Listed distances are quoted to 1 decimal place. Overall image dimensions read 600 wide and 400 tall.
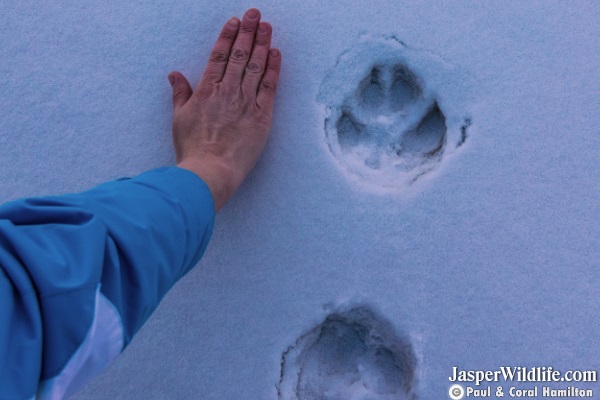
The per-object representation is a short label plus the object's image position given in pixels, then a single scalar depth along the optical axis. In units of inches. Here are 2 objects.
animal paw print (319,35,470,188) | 36.6
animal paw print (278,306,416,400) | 35.2
